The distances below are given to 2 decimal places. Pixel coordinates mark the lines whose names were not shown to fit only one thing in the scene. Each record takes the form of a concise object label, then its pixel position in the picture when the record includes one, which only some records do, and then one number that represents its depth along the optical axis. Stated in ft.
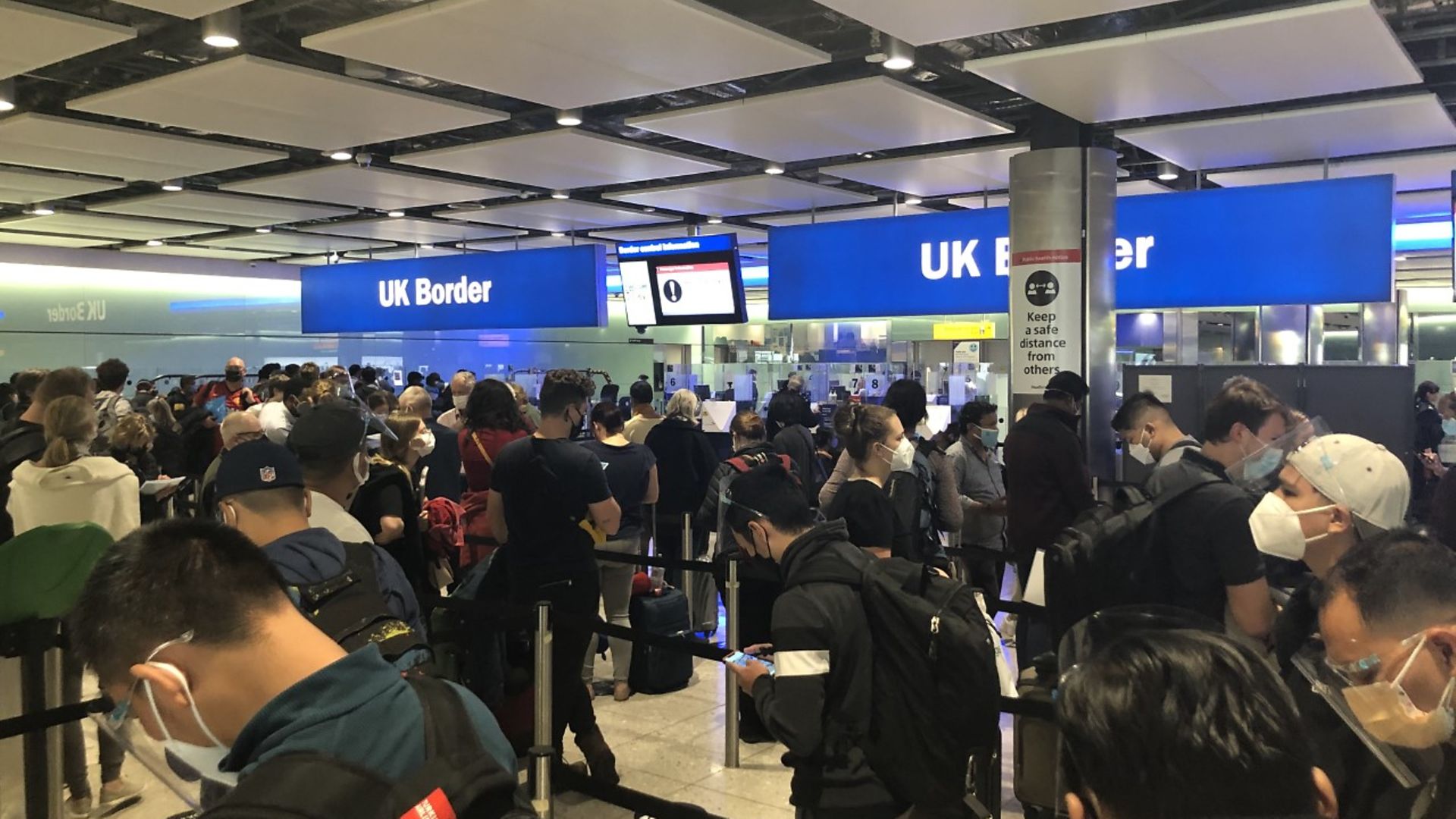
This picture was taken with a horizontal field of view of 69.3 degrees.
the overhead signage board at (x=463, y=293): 33.68
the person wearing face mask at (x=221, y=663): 4.19
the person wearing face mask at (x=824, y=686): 8.05
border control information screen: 30.94
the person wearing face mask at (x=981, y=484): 20.34
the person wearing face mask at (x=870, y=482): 12.79
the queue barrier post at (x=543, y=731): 12.34
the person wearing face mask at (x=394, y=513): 12.79
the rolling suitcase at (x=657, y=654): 18.84
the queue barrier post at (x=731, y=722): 15.37
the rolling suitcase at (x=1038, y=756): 9.78
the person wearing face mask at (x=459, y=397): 24.84
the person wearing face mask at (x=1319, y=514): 6.84
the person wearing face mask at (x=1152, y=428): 14.38
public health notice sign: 21.59
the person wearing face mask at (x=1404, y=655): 4.86
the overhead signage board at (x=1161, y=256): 20.84
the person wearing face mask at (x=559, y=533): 14.40
